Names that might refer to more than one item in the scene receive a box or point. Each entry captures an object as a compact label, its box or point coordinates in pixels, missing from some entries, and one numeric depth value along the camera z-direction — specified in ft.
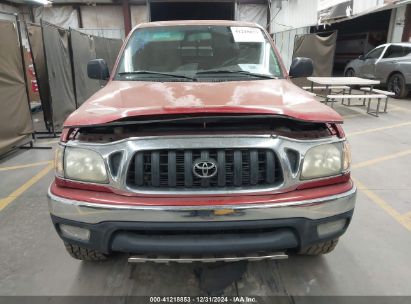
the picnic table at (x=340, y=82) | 27.68
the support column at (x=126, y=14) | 56.29
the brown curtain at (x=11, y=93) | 16.69
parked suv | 32.17
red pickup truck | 5.83
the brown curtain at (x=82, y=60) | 25.00
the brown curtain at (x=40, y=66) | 19.19
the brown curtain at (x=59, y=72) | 20.10
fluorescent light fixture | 46.74
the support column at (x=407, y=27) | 38.32
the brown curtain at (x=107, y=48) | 34.30
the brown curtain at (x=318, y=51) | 38.86
